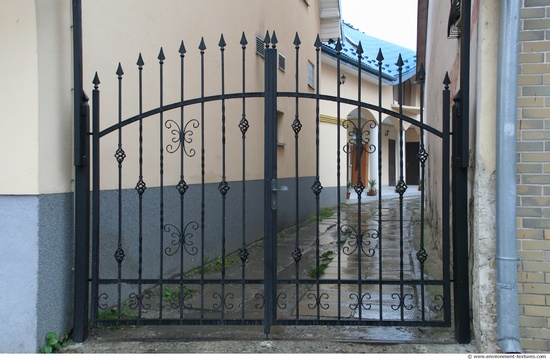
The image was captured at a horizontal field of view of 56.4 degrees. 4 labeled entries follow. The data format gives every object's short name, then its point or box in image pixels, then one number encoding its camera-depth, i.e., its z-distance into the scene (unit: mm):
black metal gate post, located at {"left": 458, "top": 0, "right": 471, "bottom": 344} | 3830
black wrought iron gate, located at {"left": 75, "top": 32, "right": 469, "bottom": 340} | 4016
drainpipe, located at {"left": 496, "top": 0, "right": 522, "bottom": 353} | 3465
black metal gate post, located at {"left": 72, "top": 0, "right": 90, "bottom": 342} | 3973
